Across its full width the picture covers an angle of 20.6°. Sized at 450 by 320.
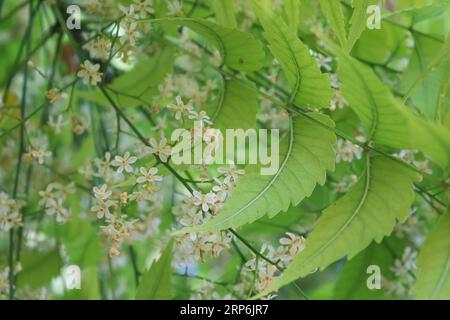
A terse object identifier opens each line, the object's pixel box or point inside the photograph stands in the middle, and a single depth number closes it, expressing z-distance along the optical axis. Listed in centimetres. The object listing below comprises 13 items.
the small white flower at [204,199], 48
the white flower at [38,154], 58
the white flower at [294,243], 50
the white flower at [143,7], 52
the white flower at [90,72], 53
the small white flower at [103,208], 51
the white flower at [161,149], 50
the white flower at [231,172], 49
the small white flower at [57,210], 59
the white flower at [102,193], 51
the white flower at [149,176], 49
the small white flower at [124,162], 50
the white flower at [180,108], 50
